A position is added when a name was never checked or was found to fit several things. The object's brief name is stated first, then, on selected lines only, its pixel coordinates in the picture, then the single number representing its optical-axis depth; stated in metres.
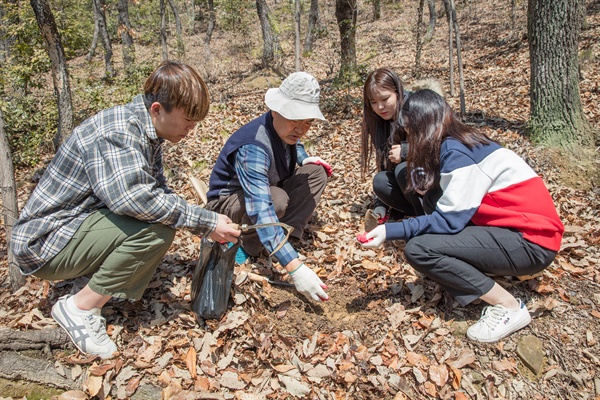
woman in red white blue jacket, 2.31
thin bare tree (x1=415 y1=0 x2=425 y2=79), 8.34
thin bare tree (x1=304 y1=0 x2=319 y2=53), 14.96
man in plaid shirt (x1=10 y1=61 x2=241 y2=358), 2.02
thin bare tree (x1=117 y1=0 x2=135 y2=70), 11.80
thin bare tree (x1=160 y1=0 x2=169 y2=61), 9.93
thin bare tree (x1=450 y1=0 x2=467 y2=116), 6.09
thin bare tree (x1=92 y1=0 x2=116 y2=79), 13.34
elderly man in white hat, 2.46
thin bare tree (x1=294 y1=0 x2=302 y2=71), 6.45
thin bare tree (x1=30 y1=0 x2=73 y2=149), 5.58
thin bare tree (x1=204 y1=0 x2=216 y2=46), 12.22
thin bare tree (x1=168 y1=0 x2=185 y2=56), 11.59
